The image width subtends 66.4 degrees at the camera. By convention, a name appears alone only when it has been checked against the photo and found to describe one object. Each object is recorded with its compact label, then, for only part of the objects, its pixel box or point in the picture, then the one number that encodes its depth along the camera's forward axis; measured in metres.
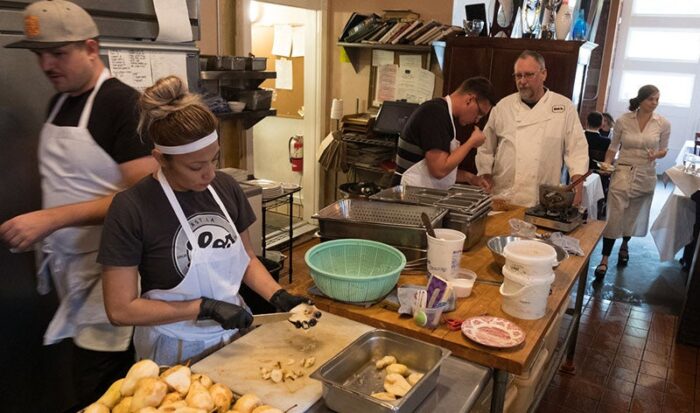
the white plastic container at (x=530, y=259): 1.58
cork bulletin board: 5.35
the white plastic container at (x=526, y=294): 1.60
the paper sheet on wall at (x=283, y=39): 5.25
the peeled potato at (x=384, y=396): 1.18
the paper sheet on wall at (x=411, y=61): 4.69
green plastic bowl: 1.63
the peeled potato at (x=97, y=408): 1.11
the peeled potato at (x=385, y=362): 1.36
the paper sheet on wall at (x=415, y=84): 4.69
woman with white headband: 1.34
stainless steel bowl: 1.94
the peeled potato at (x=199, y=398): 1.12
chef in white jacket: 3.17
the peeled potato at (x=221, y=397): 1.15
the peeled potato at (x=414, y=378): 1.27
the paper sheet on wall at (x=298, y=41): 5.18
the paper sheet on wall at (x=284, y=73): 5.33
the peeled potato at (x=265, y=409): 1.11
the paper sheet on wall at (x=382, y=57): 4.83
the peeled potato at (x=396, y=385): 1.22
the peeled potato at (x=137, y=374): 1.17
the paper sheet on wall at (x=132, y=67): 2.07
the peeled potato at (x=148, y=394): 1.11
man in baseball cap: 1.55
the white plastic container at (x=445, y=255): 1.76
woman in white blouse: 4.62
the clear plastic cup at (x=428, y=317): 1.56
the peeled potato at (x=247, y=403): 1.14
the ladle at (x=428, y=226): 1.81
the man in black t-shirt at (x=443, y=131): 2.80
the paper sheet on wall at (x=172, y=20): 2.20
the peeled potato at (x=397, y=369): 1.32
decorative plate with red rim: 1.47
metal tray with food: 1.17
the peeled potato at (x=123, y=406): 1.12
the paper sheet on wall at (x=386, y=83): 4.85
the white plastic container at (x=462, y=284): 1.75
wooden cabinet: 3.85
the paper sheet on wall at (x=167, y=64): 2.22
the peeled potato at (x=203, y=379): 1.21
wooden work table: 1.46
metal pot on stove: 2.54
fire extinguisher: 5.38
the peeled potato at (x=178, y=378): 1.17
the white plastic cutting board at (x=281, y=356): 1.24
